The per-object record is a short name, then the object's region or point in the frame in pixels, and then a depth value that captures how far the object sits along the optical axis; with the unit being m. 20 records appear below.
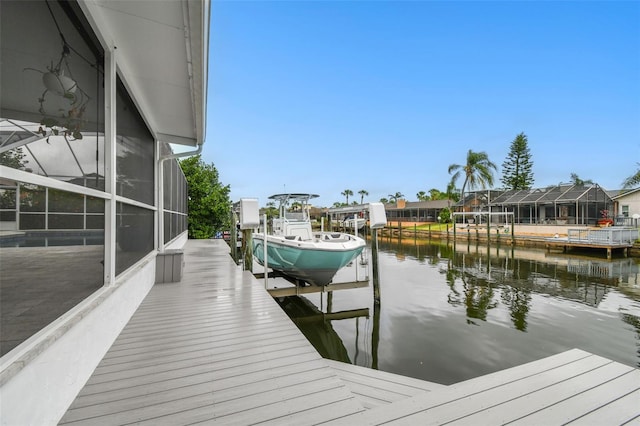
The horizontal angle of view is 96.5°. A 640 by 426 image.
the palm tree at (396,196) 79.69
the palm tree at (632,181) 19.55
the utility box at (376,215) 7.52
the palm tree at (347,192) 87.62
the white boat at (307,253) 7.52
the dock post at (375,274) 8.62
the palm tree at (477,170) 35.47
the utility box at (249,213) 7.00
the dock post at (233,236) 11.57
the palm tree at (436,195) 59.91
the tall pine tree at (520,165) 42.53
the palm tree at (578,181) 30.84
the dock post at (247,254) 7.60
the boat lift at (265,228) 7.05
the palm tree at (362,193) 83.19
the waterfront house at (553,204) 27.30
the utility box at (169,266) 5.67
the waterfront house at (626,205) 25.08
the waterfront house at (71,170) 1.41
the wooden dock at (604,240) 16.91
